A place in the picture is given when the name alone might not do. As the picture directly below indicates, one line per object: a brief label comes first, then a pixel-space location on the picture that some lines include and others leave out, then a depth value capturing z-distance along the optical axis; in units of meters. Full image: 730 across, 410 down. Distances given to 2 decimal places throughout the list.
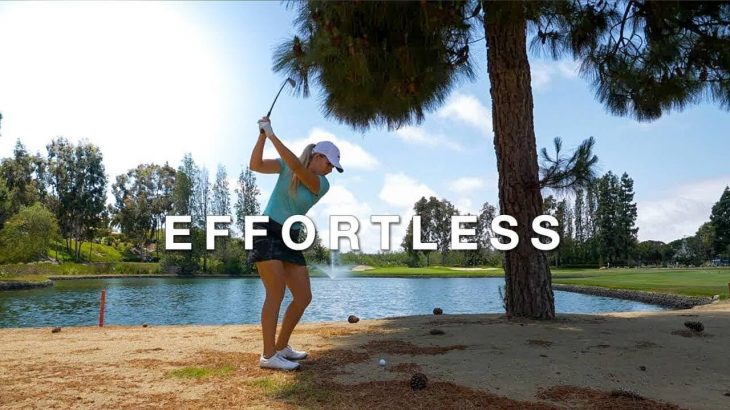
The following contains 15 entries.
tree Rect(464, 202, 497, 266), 79.94
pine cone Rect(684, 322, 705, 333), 5.70
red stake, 8.92
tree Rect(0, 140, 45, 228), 61.12
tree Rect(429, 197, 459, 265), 87.44
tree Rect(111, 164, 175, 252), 77.44
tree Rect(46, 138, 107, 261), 67.81
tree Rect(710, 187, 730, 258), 75.94
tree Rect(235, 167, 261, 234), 70.00
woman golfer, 3.98
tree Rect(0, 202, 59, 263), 41.44
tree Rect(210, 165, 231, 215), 70.44
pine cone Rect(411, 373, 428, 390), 3.39
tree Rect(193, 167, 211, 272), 69.25
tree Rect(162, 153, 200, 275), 61.00
